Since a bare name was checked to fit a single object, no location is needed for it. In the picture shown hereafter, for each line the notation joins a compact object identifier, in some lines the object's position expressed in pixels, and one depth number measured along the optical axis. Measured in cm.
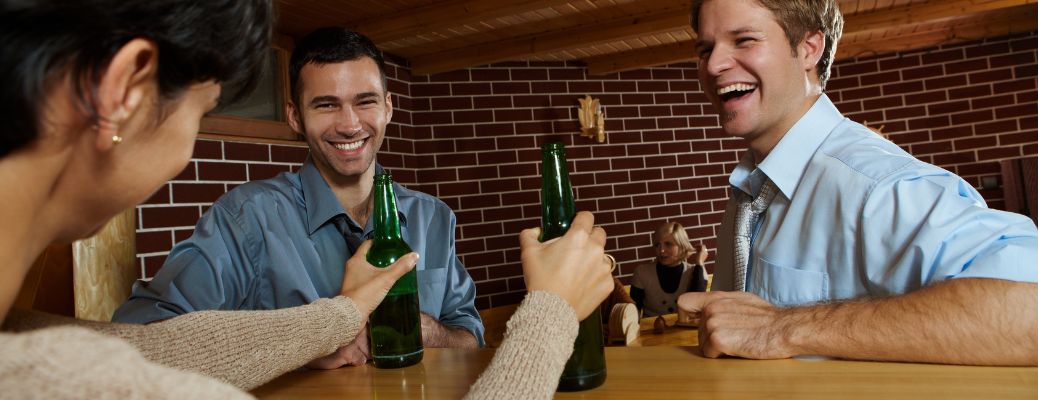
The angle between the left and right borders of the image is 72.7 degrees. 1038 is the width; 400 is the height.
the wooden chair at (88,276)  124
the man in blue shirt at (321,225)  151
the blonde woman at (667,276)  467
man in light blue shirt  90
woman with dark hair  44
